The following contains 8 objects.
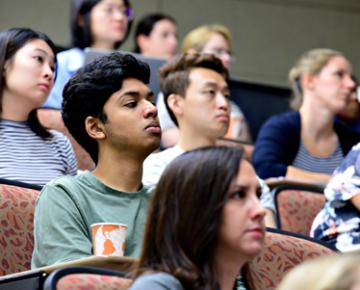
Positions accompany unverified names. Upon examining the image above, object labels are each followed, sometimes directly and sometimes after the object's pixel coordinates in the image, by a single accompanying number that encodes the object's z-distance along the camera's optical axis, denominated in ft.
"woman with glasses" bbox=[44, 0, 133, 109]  25.63
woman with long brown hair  11.39
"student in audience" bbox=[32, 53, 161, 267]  14.21
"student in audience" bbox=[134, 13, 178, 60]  29.00
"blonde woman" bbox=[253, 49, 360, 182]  23.67
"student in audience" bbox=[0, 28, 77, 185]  18.46
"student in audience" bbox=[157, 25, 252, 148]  27.45
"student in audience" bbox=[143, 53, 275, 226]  20.69
